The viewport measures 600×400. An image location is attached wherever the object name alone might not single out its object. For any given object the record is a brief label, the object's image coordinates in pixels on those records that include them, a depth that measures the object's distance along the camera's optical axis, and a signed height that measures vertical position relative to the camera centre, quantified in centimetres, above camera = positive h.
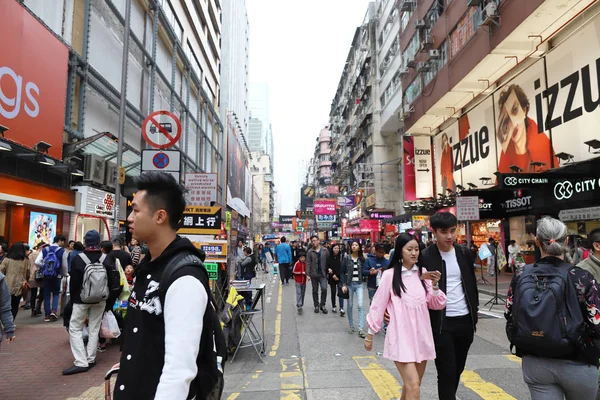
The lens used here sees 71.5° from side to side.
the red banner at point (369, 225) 3697 +116
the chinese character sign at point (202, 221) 796 +34
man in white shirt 375 -61
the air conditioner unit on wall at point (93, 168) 1402 +246
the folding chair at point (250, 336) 666 -167
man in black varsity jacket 163 -33
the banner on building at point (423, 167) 2814 +478
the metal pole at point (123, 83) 1176 +462
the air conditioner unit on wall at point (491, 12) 1541 +833
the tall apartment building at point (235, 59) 4525 +2330
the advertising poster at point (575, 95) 1276 +466
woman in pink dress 357 -64
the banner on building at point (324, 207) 4666 +354
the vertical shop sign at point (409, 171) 2936 +481
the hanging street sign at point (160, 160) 834 +159
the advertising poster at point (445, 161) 2428 +480
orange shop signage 988 +420
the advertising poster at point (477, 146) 1989 +472
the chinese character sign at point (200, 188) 882 +108
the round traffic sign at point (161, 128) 906 +246
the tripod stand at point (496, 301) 1163 -187
